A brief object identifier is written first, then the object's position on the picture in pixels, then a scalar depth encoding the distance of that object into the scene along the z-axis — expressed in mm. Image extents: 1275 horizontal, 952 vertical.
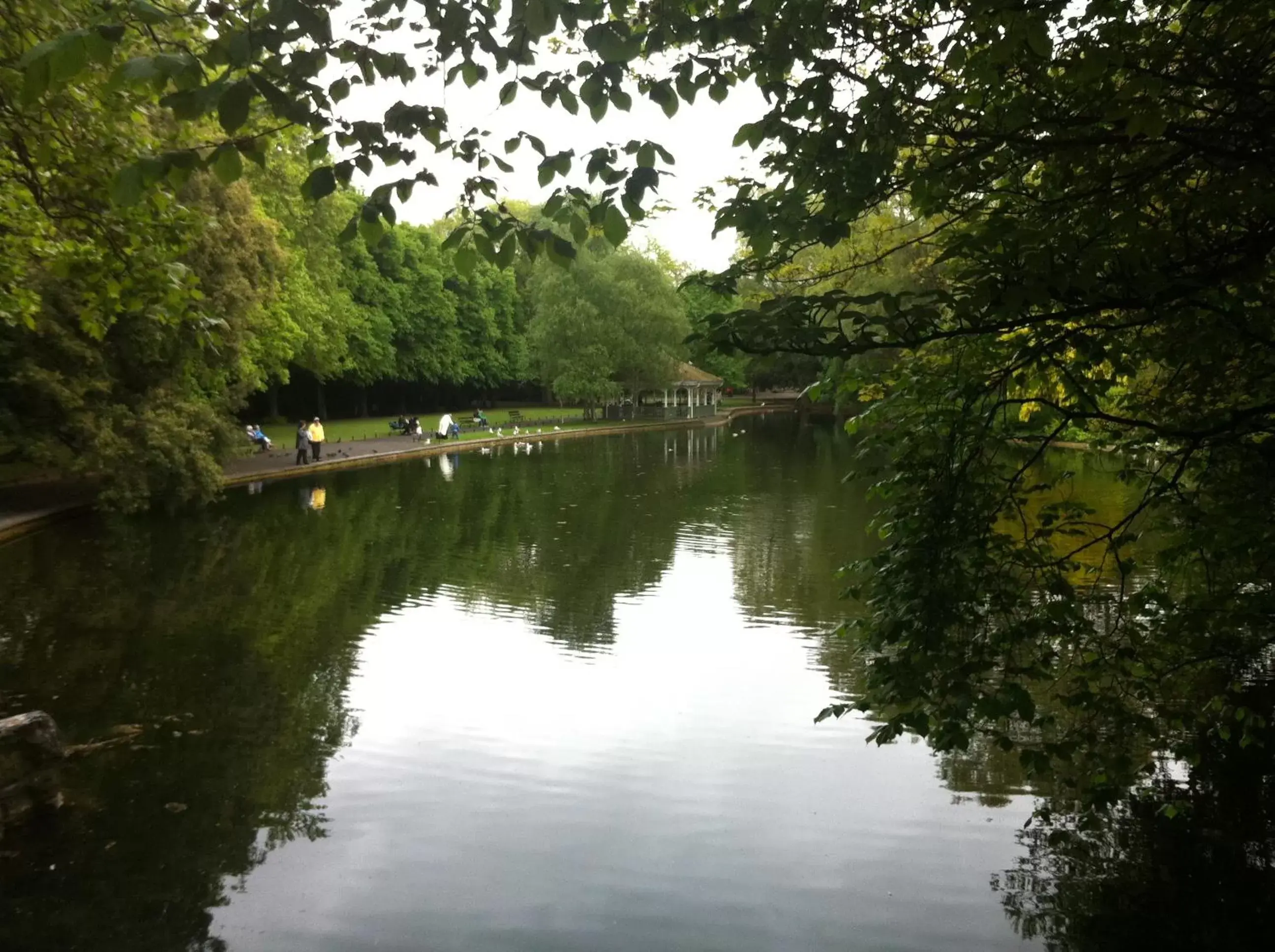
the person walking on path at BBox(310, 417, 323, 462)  28750
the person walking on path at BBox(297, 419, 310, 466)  27828
